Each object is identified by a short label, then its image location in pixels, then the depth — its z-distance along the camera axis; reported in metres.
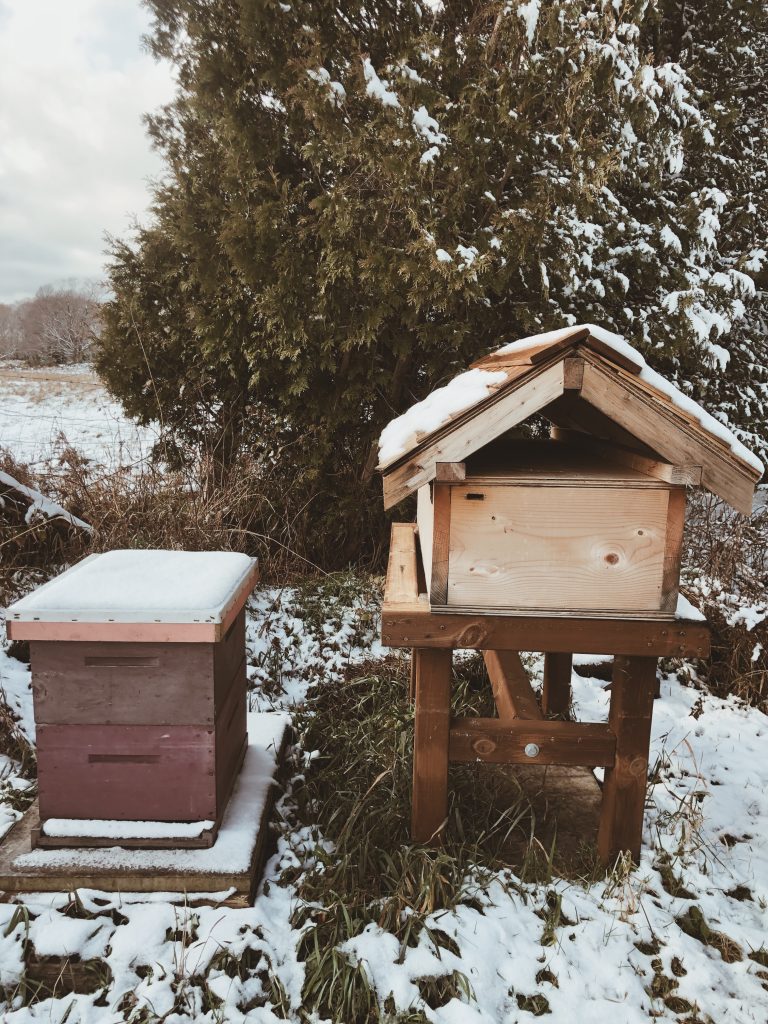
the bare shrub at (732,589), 4.15
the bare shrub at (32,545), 4.31
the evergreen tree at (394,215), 4.05
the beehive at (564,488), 1.88
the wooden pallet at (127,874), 2.17
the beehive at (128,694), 2.09
